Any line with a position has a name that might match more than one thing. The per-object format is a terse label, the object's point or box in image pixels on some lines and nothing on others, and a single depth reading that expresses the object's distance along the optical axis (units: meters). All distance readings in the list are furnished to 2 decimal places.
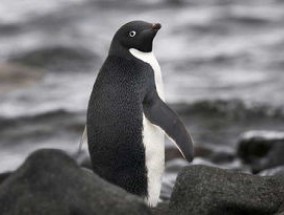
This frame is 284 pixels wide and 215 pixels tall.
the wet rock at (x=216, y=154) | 20.05
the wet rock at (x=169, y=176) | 16.23
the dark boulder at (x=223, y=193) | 11.45
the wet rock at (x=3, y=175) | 16.11
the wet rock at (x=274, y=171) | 16.49
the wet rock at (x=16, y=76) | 26.81
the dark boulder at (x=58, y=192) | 10.00
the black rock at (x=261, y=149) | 18.19
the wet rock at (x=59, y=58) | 28.91
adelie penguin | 13.09
